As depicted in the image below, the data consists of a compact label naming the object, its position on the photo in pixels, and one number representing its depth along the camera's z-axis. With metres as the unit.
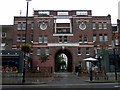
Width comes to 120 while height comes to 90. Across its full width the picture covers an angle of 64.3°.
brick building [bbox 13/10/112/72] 23.41
